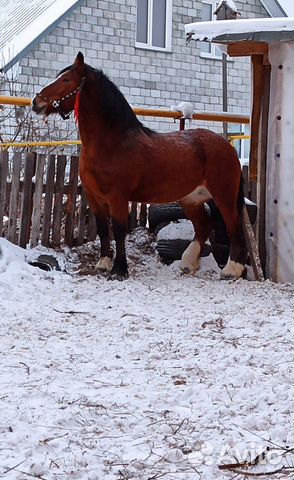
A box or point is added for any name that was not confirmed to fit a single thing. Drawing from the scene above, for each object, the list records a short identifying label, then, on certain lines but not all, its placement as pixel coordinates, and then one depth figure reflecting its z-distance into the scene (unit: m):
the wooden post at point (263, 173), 7.05
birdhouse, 10.38
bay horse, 6.27
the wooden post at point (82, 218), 7.58
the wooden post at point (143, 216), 8.16
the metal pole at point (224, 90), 11.87
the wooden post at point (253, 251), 6.81
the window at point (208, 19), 16.29
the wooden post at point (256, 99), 7.06
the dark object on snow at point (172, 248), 7.13
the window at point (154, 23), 15.65
